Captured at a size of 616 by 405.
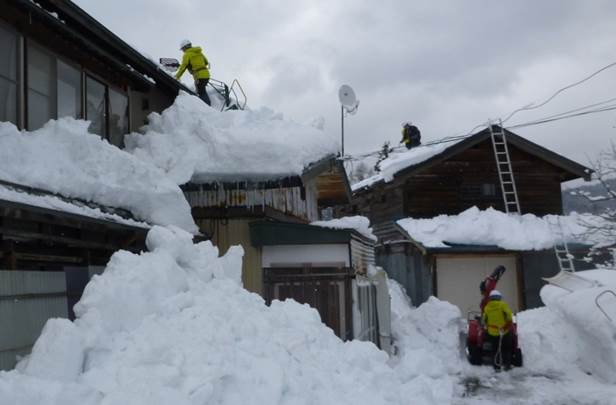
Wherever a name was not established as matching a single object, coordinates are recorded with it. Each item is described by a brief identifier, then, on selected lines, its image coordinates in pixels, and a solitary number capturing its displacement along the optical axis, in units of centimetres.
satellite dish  1661
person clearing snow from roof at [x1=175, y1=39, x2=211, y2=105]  1341
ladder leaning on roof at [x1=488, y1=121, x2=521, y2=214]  2142
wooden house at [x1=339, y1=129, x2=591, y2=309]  2197
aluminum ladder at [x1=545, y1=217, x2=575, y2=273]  1938
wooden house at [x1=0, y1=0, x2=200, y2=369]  554
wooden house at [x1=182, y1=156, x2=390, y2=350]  961
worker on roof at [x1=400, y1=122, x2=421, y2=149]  2498
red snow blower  1303
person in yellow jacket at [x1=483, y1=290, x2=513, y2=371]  1297
